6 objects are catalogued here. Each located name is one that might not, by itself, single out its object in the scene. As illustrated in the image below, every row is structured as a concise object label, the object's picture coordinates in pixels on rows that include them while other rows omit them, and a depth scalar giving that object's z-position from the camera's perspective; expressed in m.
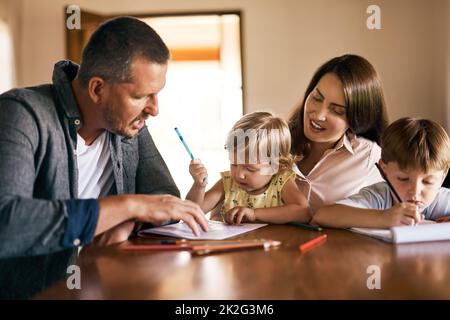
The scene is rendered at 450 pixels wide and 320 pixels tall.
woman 1.71
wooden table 0.80
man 0.97
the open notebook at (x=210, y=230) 1.20
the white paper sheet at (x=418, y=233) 1.11
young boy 1.22
